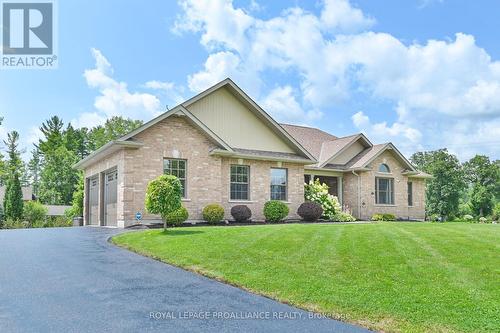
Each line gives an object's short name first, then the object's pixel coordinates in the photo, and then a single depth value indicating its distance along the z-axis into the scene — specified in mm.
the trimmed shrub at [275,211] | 21797
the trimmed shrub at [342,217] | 24188
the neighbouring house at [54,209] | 46062
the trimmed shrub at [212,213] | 19359
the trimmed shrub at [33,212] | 32666
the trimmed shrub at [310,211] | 22812
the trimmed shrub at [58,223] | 28906
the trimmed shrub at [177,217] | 18078
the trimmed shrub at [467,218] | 34450
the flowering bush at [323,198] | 24266
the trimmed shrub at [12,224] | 27777
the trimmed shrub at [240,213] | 20594
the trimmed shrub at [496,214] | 36528
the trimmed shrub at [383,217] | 25870
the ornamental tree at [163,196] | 14258
